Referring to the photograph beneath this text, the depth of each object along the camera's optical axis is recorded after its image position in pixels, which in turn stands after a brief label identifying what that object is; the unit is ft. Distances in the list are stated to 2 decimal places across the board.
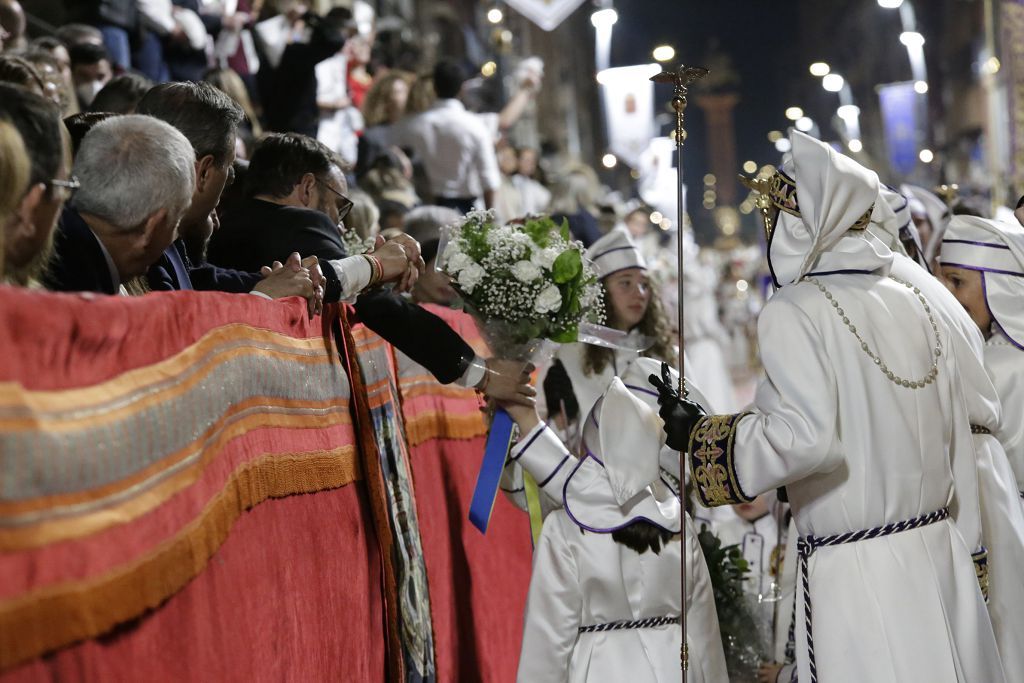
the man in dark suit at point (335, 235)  15.48
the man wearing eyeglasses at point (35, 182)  8.44
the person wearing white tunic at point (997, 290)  18.42
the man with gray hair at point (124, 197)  10.48
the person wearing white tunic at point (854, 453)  13.34
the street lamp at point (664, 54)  17.09
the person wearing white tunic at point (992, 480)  15.75
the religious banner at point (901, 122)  92.43
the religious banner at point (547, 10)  51.75
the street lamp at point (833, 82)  190.29
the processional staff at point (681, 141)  14.21
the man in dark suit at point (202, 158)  13.62
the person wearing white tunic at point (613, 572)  14.67
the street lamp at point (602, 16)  54.95
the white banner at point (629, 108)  78.23
